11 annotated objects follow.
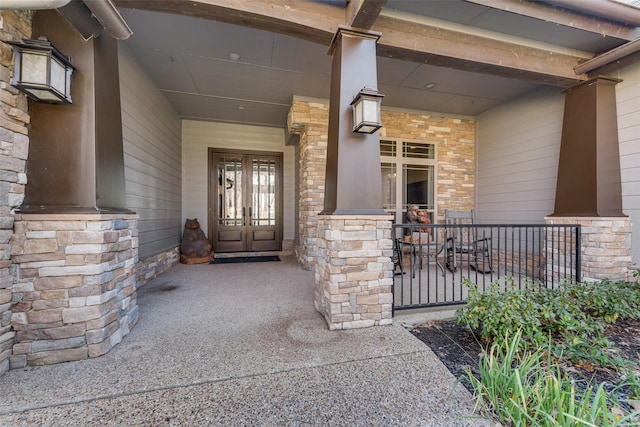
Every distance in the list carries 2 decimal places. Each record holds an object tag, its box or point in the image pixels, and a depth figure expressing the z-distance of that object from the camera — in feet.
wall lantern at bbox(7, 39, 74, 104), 5.36
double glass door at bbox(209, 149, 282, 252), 18.74
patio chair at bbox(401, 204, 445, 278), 15.78
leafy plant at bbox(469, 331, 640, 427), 3.60
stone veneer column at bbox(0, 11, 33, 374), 5.36
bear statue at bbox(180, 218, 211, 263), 16.43
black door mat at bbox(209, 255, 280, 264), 17.01
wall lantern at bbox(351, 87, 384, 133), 7.26
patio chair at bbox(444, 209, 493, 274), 14.55
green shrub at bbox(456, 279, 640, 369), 5.78
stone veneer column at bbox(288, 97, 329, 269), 14.35
